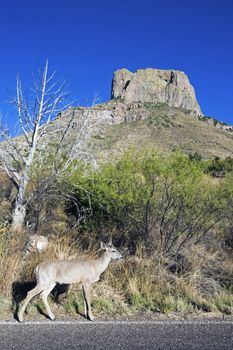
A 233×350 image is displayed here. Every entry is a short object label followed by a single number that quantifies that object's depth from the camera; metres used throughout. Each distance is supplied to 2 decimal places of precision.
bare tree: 11.57
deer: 6.50
